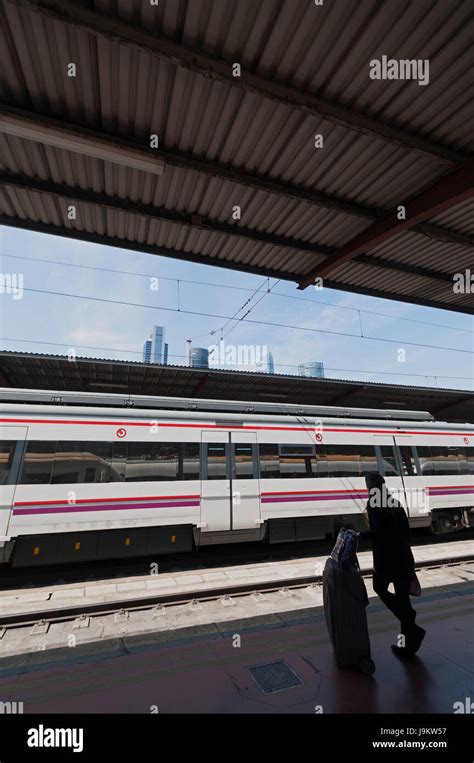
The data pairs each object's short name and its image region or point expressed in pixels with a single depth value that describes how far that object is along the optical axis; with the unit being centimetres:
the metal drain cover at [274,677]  323
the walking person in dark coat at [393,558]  363
